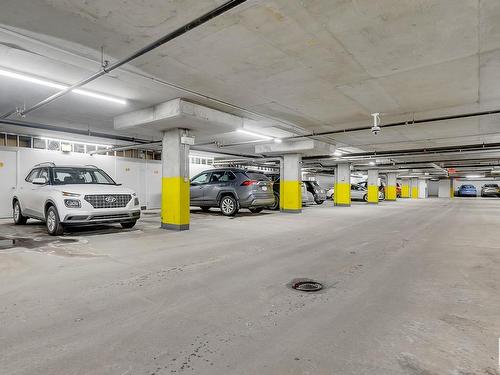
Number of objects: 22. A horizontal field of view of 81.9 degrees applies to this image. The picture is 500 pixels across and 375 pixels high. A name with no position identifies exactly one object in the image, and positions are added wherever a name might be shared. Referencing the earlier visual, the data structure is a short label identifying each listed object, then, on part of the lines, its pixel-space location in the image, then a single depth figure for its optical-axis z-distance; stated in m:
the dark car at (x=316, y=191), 16.23
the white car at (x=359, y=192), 23.09
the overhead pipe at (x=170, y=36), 2.87
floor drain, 3.03
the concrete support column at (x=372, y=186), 21.19
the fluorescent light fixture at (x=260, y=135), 9.40
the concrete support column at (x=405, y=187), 33.93
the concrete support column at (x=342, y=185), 17.86
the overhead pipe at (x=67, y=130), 8.47
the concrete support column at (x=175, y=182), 7.47
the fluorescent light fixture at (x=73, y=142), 10.77
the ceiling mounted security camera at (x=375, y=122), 7.61
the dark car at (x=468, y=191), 35.59
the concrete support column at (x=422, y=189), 34.56
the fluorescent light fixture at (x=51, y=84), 4.91
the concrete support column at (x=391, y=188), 25.91
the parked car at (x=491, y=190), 32.22
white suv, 5.88
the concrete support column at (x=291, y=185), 12.84
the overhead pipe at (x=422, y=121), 7.26
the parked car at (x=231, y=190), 10.06
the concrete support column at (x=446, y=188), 35.19
